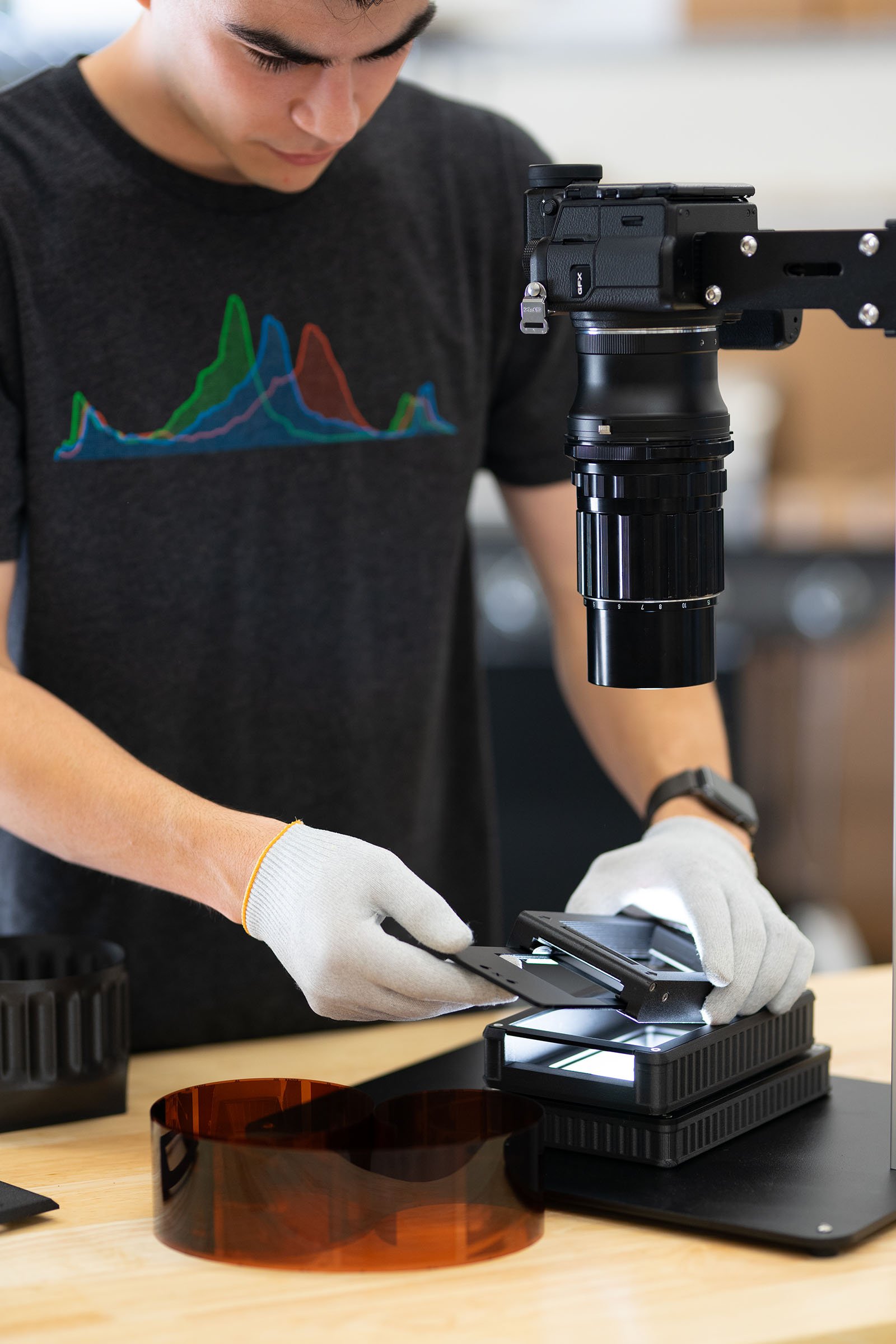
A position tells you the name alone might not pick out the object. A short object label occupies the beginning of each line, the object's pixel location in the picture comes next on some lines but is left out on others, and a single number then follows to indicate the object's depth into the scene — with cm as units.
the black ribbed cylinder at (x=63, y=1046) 188
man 198
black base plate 171
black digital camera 173
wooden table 163
